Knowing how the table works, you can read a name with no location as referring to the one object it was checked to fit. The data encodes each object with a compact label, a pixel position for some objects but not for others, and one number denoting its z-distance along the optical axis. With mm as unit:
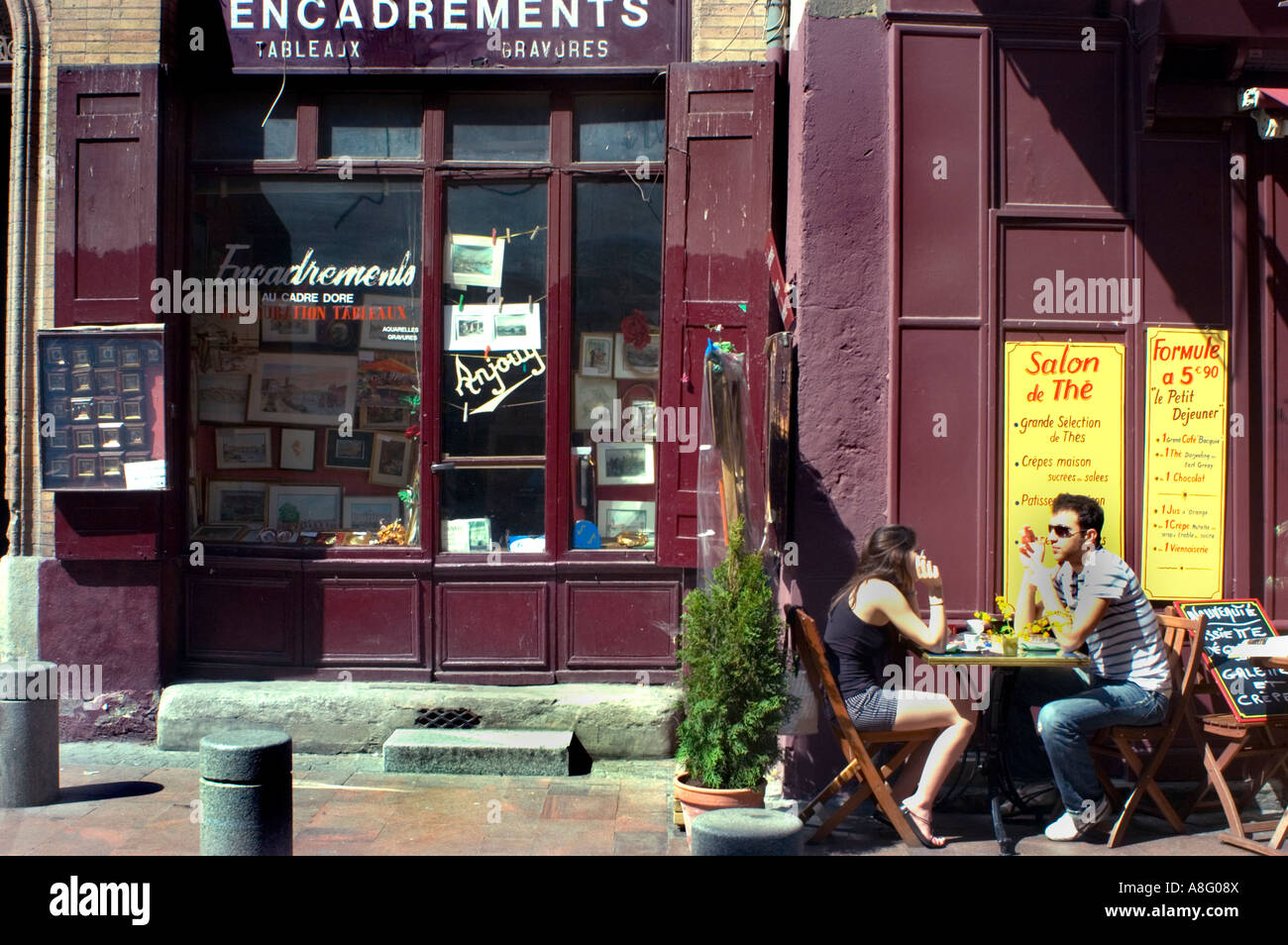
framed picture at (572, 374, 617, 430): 7609
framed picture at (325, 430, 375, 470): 7742
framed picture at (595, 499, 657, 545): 7598
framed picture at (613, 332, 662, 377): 7590
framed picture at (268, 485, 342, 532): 7746
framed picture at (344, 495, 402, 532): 7711
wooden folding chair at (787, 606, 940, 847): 5699
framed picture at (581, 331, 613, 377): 7586
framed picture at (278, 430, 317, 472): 7773
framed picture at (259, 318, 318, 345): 7732
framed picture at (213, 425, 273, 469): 7754
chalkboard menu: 5871
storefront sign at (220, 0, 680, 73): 7320
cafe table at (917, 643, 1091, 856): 5699
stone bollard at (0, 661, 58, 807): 5984
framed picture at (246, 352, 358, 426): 7754
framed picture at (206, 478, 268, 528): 7738
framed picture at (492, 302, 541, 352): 7574
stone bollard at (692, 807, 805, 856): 3646
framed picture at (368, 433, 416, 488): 7711
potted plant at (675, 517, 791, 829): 5629
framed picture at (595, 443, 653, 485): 7621
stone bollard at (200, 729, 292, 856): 4340
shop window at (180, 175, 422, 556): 7629
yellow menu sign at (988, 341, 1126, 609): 6594
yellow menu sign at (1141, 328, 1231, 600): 6645
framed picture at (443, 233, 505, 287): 7574
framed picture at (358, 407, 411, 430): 7699
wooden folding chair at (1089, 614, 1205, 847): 5773
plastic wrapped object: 6113
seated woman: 5727
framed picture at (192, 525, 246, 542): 7676
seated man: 5750
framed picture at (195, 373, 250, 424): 7746
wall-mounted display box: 7168
